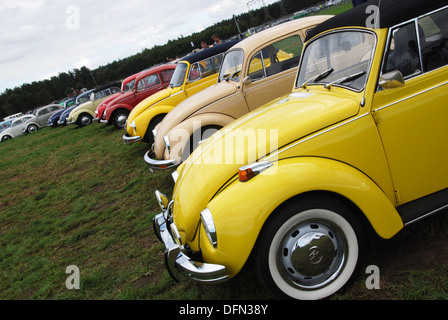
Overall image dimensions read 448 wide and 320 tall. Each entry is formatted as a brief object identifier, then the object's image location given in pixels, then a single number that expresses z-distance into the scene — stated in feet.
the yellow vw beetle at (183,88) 26.81
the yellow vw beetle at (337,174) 7.48
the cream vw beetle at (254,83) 17.99
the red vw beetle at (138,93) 38.50
